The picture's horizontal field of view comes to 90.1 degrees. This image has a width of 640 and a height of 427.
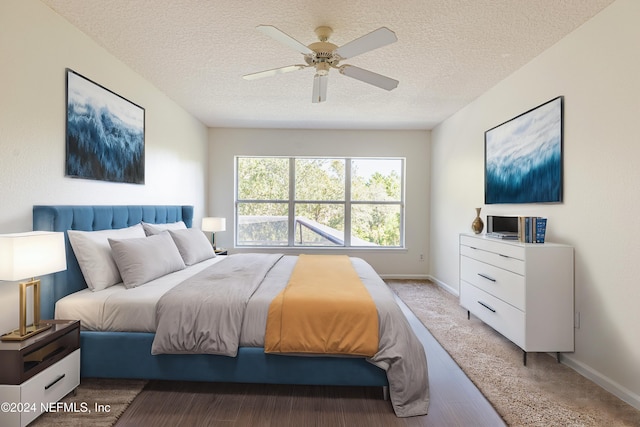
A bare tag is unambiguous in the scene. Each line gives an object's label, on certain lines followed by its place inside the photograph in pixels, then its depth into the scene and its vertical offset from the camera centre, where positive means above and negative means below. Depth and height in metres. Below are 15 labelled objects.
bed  1.87 -0.95
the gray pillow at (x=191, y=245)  3.15 -0.35
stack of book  2.50 -0.12
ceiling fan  1.93 +1.07
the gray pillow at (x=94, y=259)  2.25 -0.35
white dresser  2.35 -0.62
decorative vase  3.46 -0.12
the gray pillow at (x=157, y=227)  3.06 -0.17
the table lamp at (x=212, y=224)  4.53 -0.18
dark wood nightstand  1.56 -0.85
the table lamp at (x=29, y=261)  1.60 -0.27
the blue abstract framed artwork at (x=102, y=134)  2.37 +0.65
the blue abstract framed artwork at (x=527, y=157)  2.56 +0.52
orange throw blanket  1.89 -0.68
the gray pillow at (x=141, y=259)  2.33 -0.37
